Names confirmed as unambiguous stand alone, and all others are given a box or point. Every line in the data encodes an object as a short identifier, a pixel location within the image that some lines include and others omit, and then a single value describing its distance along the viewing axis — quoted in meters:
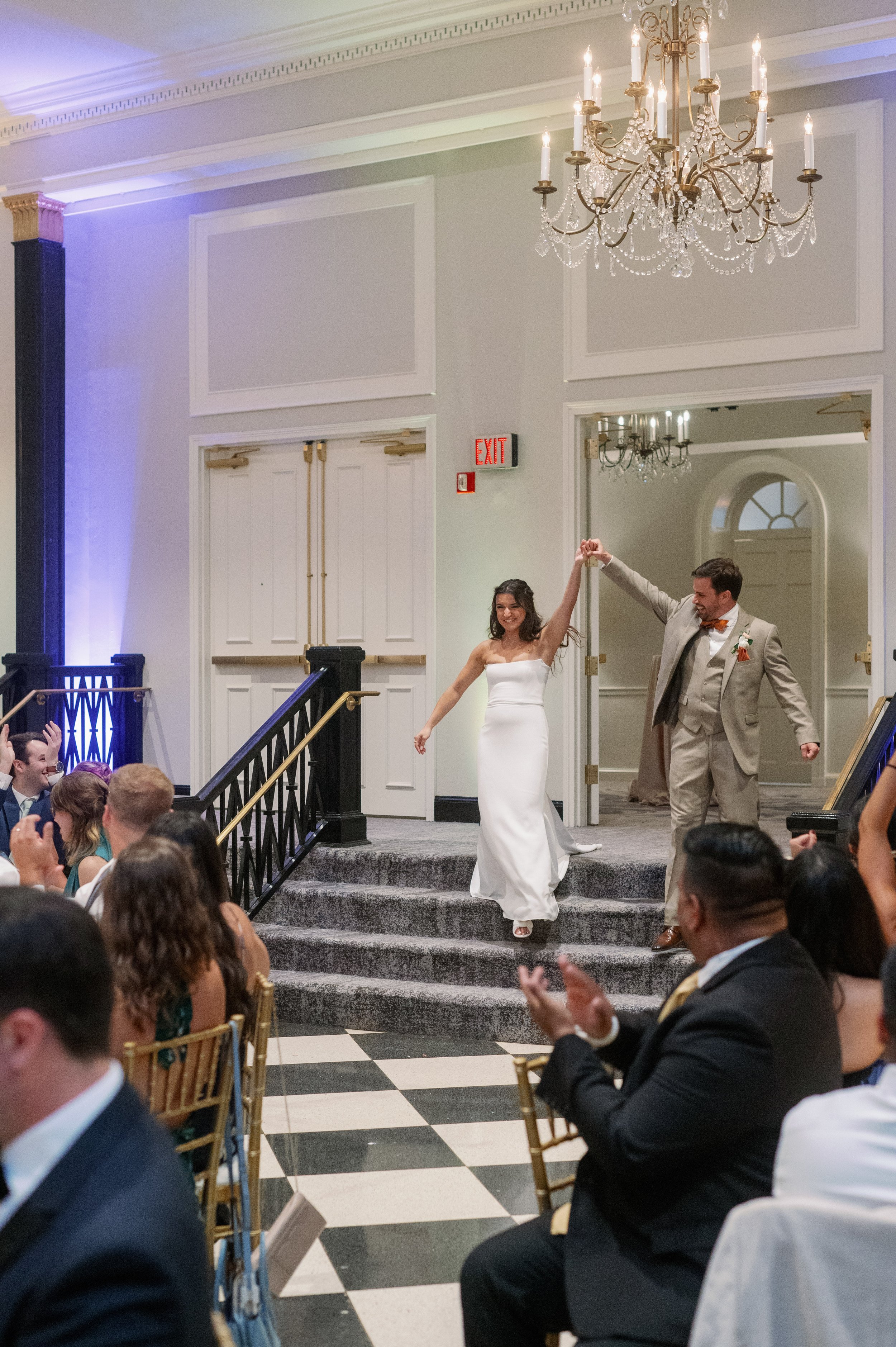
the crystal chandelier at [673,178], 4.87
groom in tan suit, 5.06
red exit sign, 7.32
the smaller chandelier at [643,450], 9.95
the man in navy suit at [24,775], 5.69
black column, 8.40
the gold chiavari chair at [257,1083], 2.64
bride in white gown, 5.52
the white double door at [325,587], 7.79
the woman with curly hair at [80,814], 4.18
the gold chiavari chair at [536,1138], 2.28
